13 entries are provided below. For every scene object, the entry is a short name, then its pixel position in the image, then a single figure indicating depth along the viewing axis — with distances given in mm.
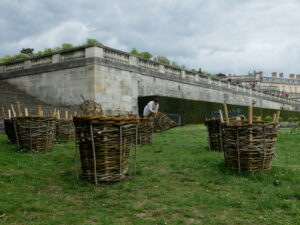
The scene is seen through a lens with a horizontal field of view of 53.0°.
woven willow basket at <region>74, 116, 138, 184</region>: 4699
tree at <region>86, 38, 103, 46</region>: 59562
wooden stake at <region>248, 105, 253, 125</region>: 5355
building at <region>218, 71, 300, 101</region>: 80688
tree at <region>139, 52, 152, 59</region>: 65412
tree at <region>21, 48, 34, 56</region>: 63719
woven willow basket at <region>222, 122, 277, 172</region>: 5234
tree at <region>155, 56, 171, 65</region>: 67325
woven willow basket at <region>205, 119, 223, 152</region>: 7968
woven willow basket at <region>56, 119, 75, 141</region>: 10297
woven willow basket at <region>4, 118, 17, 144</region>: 8664
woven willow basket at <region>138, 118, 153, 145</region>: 9574
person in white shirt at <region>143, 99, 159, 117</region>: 11484
